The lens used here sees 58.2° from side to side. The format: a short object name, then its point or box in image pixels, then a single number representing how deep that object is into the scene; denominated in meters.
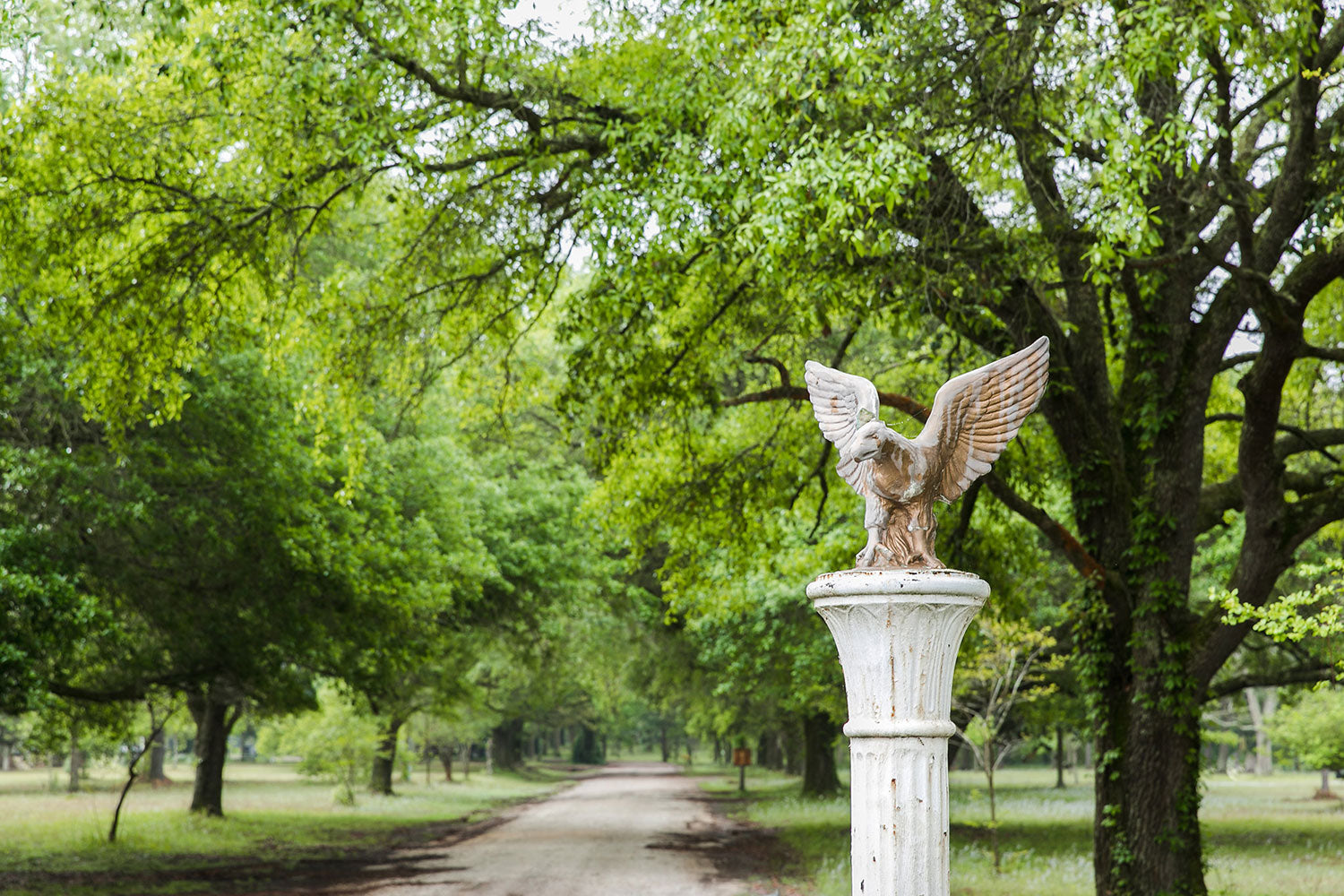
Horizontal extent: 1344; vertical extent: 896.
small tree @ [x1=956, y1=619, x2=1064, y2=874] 16.58
